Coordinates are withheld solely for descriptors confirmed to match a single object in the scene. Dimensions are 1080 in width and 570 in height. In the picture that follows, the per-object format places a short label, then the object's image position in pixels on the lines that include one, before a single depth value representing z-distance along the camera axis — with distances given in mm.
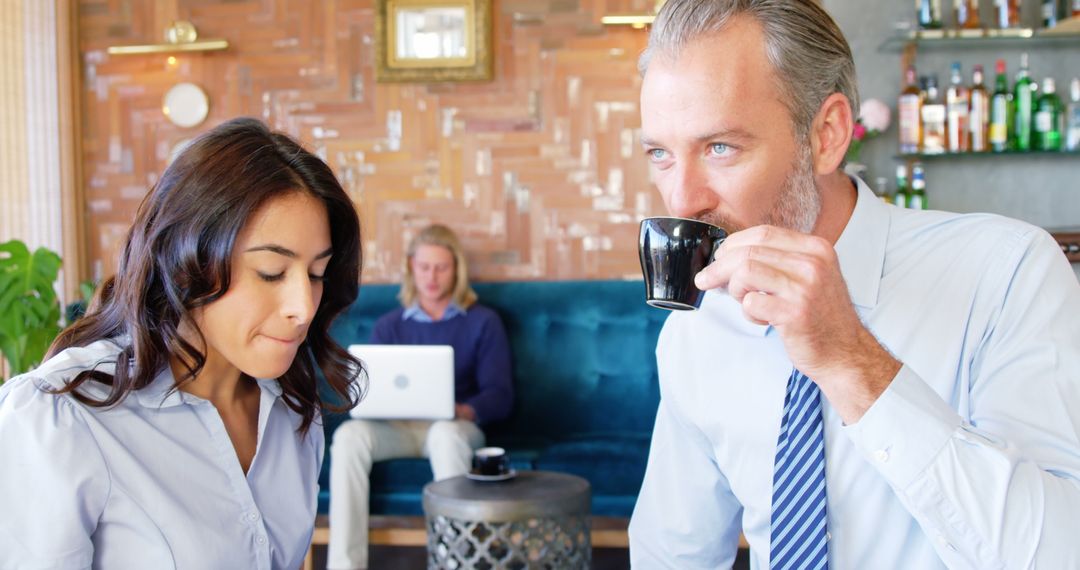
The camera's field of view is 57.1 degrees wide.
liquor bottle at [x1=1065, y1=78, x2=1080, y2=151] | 4137
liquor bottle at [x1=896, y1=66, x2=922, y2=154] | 4258
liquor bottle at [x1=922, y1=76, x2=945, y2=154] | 4227
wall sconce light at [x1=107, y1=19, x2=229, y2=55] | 4824
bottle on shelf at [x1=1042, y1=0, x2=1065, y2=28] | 4148
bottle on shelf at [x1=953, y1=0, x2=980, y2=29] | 4223
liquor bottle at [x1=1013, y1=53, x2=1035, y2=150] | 4145
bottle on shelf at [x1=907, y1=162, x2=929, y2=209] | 4238
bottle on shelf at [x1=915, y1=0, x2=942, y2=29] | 4266
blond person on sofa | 3961
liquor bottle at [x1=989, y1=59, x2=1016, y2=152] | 4139
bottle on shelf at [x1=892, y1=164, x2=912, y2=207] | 4281
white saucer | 3264
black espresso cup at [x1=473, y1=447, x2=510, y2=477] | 3287
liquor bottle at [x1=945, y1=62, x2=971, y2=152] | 4164
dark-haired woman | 1176
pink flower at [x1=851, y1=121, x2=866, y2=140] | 4078
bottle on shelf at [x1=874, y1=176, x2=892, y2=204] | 4395
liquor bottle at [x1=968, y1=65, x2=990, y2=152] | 4168
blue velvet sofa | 4422
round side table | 3002
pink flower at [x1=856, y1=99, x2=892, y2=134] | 4305
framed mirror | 4723
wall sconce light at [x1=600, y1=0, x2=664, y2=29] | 4598
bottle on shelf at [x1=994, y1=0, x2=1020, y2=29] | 4211
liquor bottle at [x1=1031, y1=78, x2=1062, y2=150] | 4141
